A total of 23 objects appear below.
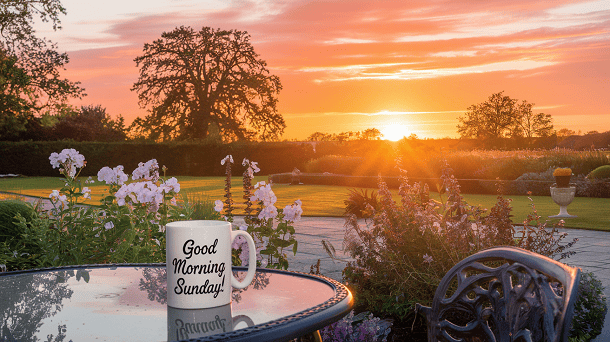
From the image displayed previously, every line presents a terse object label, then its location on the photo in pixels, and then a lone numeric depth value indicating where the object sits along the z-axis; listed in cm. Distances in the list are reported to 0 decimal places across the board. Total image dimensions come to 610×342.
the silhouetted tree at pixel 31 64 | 2197
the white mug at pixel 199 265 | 146
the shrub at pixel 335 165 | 2127
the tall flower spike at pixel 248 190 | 383
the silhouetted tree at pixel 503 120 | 5494
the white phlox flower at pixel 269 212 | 349
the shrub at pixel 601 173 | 1548
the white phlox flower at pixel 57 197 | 415
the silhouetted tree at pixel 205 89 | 3650
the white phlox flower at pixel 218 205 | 367
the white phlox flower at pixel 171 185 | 342
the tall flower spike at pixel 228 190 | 412
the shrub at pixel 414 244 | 333
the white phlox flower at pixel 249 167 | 388
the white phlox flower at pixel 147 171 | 391
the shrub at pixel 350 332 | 299
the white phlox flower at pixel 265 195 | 340
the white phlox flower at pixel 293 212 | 359
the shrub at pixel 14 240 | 447
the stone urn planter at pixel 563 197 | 1034
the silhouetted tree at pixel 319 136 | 3994
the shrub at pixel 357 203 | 1020
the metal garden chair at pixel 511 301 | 127
